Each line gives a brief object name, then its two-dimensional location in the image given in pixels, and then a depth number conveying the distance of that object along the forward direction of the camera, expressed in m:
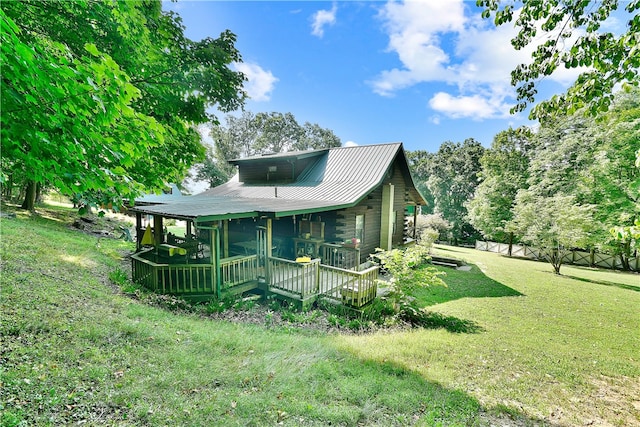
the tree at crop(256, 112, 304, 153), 41.06
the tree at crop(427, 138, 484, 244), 34.44
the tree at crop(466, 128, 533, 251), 27.25
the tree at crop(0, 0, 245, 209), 2.32
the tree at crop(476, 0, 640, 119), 3.67
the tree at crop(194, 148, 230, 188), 34.06
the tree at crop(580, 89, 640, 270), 16.77
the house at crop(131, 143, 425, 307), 7.61
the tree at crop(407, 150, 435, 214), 40.91
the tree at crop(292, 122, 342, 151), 43.03
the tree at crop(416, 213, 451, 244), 30.38
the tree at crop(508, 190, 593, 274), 15.92
